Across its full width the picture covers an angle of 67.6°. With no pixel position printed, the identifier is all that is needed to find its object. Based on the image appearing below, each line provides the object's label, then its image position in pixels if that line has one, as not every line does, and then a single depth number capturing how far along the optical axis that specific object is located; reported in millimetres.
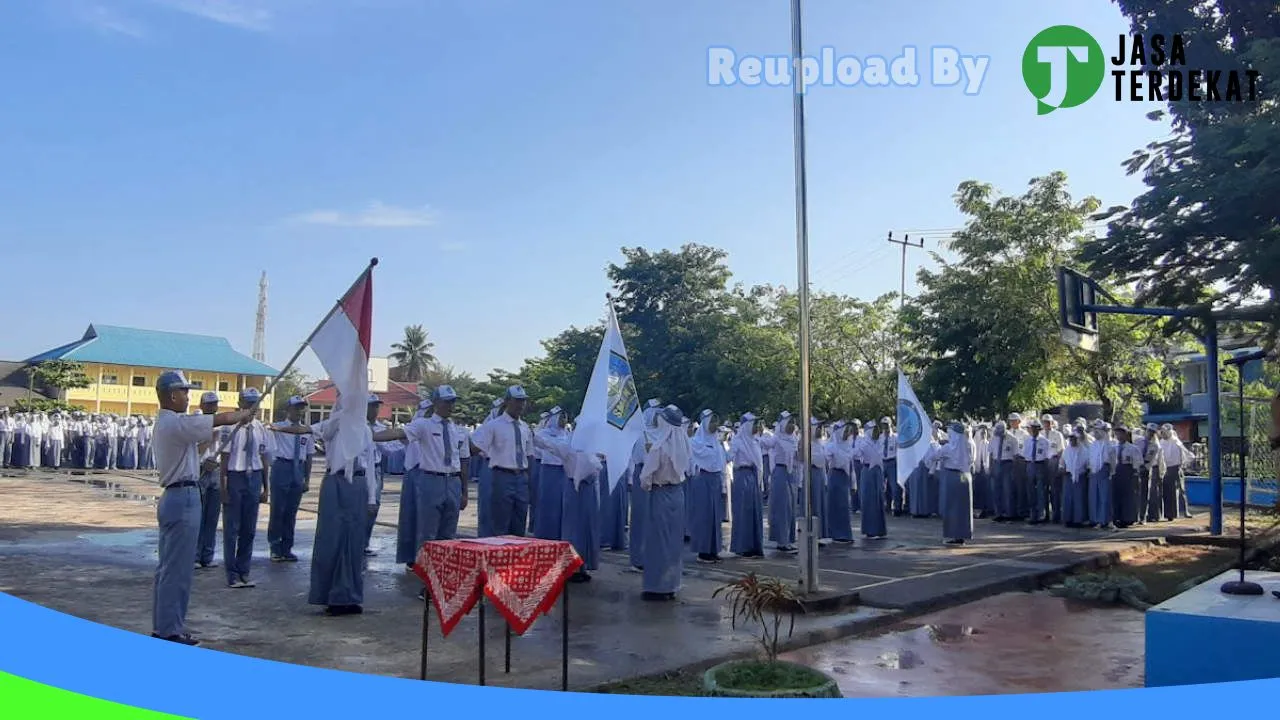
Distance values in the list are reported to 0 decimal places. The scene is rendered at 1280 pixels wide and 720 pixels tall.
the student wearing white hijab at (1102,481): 16094
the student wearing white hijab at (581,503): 10609
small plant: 5238
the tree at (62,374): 35344
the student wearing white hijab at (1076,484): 16391
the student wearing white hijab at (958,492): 13703
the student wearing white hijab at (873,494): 14594
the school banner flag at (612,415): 8945
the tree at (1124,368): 22625
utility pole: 28219
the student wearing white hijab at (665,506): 8789
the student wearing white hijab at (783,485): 13133
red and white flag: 7180
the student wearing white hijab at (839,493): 13656
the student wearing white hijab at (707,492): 11727
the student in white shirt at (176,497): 6277
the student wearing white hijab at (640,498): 9422
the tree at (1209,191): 9969
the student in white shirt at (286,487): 10891
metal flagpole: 8250
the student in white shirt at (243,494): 9242
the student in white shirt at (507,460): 9727
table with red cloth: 5492
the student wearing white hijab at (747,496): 12250
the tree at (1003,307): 23156
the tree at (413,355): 73812
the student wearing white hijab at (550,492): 11039
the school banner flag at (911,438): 11805
